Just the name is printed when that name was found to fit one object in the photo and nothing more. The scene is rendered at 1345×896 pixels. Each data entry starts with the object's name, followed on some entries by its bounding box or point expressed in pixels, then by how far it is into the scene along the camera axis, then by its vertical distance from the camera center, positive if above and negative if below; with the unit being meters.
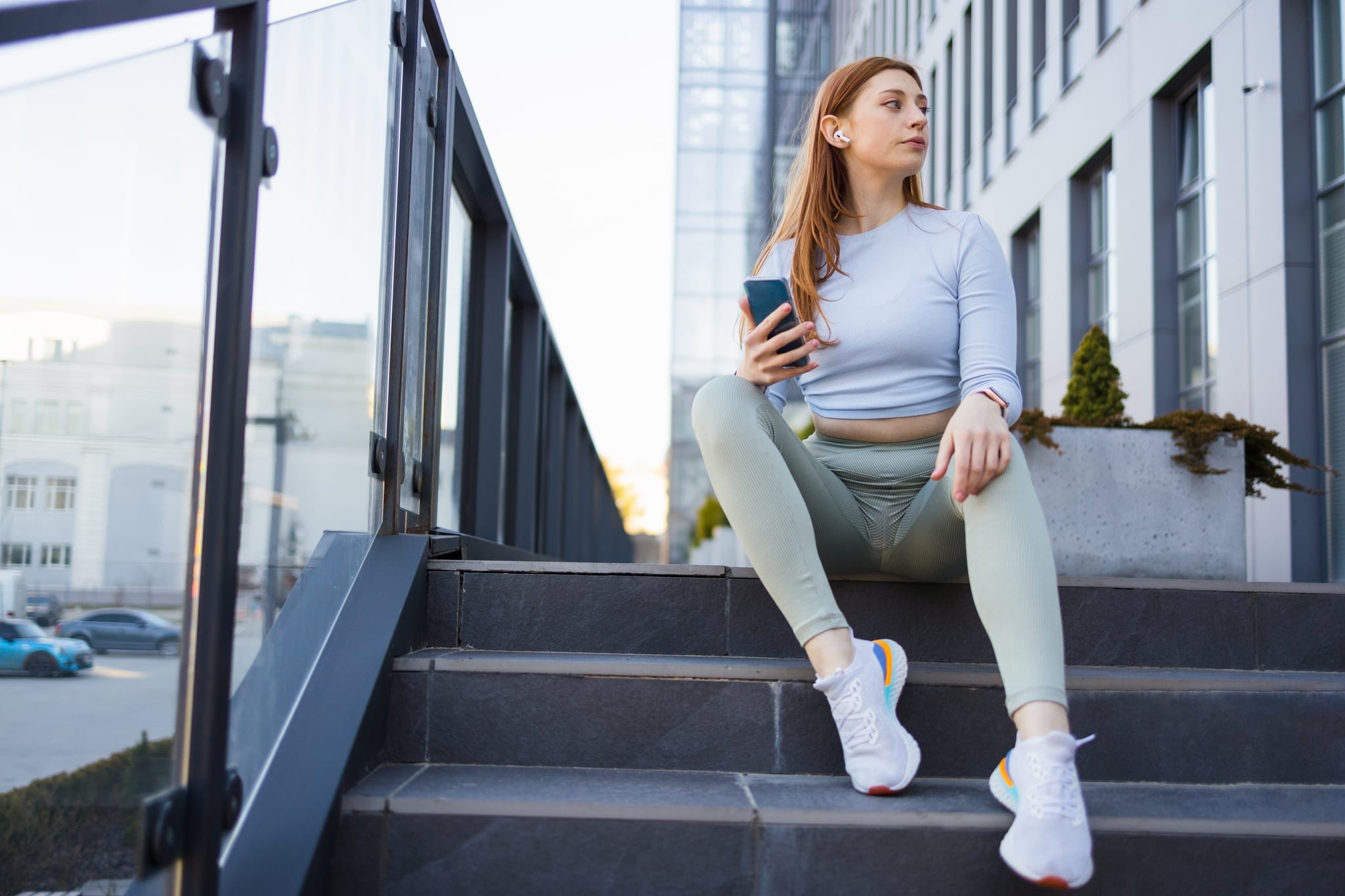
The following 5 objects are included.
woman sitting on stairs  1.55 +0.14
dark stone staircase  1.54 -0.38
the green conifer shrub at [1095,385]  4.37 +0.61
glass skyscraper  19.00 +6.41
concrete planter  3.55 +0.09
